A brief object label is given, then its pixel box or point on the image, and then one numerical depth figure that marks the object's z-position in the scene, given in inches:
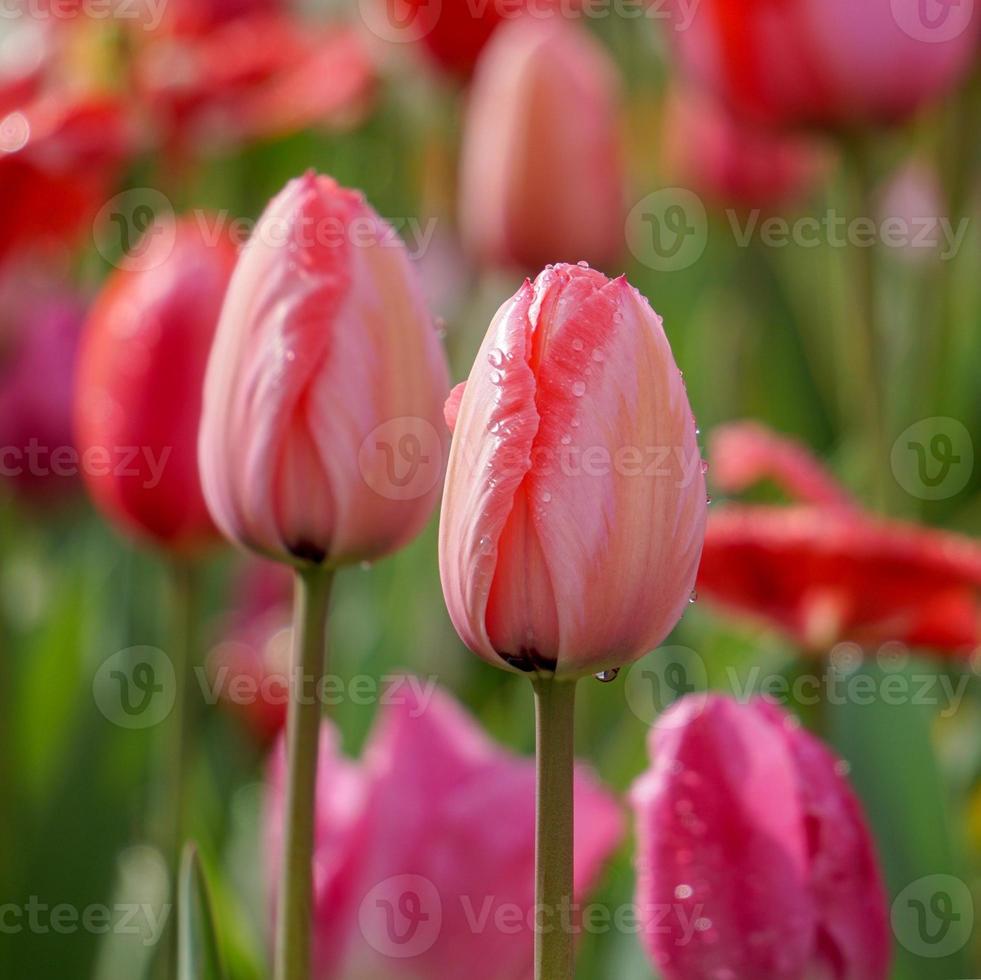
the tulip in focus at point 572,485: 43.0
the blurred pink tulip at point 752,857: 44.5
